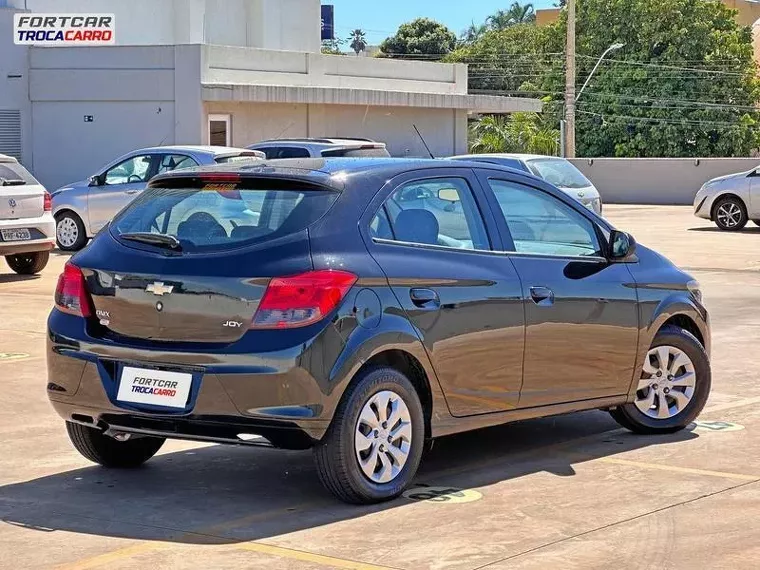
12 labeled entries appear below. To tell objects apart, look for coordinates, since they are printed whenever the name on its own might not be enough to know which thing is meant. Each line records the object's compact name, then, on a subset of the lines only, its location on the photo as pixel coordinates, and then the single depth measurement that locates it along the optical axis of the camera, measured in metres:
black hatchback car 6.44
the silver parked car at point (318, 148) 21.73
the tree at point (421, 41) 99.50
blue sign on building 51.76
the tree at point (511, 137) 48.06
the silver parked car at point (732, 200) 28.41
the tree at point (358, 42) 119.49
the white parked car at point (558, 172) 22.42
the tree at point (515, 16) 127.12
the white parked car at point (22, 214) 17.64
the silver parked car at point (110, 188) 21.42
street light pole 43.72
